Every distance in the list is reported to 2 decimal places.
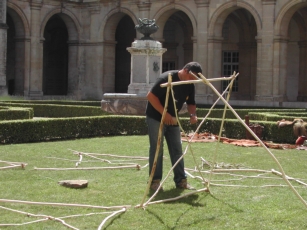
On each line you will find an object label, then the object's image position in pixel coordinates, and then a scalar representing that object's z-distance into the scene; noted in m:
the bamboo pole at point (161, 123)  6.24
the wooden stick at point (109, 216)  5.24
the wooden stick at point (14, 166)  8.46
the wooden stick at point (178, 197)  6.26
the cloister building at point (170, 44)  25.83
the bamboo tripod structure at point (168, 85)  6.00
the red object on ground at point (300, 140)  12.27
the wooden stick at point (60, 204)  5.95
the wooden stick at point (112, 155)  9.96
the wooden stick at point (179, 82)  6.05
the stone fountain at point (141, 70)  17.81
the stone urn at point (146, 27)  18.58
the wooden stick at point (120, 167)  8.55
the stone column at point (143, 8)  29.64
